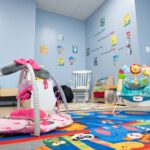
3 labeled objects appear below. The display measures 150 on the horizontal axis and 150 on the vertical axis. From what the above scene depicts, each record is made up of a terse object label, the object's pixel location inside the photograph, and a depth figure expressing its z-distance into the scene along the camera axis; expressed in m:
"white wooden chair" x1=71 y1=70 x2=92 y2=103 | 3.83
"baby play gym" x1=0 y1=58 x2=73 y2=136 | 0.84
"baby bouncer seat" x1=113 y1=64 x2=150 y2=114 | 1.61
